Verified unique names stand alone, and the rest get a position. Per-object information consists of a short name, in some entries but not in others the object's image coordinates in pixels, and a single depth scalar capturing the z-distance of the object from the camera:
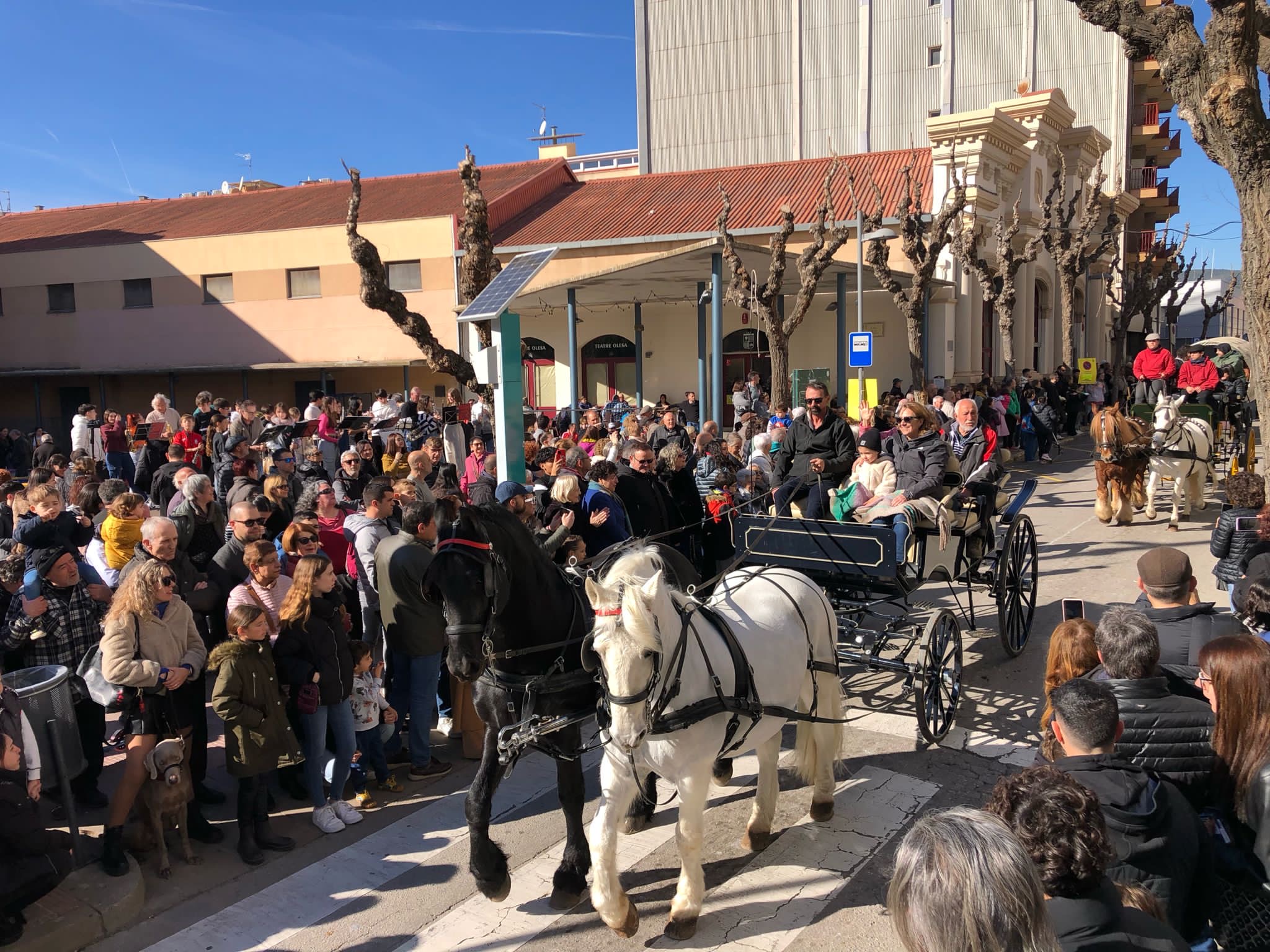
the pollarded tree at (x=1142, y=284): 27.31
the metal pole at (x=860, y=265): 16.39
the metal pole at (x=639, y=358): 25.06
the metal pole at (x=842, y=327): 21.58
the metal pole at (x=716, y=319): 18.31
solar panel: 7.84
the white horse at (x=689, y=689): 3.76
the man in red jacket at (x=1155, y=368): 16.17
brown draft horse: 12.43
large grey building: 37.78
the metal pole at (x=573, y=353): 20.94
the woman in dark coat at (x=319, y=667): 5.11
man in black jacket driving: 7.79
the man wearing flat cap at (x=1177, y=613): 4.16
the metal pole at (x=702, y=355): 20.61
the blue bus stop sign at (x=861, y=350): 15.33
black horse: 4.16
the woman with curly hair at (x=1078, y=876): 2.11
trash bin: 4.46
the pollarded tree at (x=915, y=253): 19.36
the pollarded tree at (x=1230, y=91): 7.46
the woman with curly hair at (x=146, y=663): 4.66
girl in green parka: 4.83
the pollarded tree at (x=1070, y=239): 24.30
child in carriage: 7.28
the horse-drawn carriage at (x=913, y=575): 6.09
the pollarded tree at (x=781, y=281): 16.86
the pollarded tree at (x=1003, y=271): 22.33
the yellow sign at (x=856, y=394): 16.95
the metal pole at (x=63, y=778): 4.54
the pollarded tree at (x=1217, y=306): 40.34
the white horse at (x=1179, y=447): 12.40
